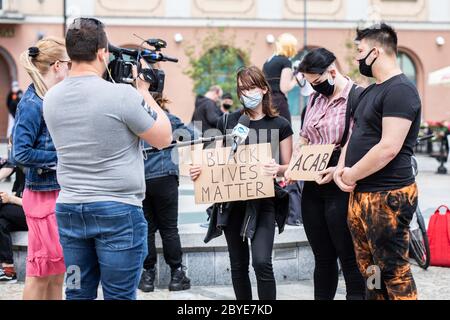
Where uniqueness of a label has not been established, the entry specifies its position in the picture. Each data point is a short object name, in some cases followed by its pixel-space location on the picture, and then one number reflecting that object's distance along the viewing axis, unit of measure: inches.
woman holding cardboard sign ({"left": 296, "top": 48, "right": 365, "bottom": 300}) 189.2
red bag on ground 283.4
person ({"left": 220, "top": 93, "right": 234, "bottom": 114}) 549.5
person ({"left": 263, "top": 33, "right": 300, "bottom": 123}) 301.7
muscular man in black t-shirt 161.9
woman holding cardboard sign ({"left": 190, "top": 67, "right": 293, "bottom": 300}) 194.4
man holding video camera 139.2
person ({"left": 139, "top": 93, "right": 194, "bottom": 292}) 245.0
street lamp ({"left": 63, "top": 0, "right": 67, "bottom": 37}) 1059.9
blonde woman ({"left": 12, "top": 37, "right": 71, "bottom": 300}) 178.5
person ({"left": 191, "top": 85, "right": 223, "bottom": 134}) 480.4
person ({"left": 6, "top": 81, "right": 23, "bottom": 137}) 944.8
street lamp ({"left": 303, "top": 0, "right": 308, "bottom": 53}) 1198.5
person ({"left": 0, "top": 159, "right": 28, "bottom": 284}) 253.0
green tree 1037.2
